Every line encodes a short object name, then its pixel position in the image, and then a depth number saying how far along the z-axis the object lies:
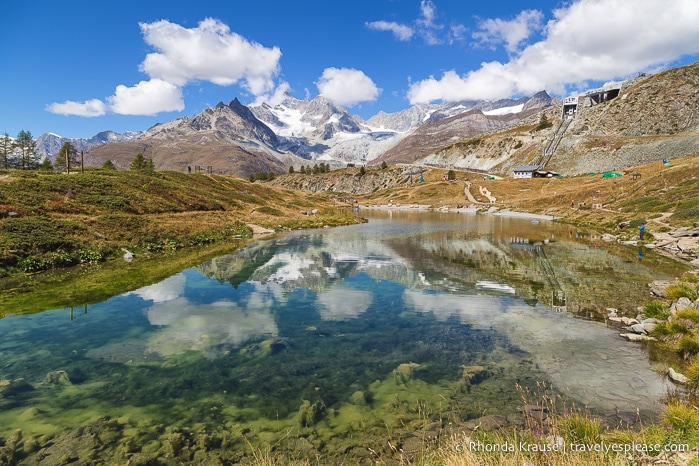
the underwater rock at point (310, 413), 11.07
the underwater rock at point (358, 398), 12.06
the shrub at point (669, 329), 15.59
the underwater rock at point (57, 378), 13.21
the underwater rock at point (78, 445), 9.28
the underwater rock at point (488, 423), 10.27
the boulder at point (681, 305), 17.92
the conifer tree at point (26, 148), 128.50
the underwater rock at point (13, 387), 12.37
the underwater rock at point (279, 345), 16.43
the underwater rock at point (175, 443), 9.67
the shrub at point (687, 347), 14.25
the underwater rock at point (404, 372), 13.60
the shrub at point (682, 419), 8.18
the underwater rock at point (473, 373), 13.48
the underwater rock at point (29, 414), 11.01
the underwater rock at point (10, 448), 9.23
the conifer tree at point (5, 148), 126.88
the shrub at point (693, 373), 12.10
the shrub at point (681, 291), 19.72
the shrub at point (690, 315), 16.19
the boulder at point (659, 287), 23.14
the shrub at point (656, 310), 18.11
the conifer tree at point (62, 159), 131.23
